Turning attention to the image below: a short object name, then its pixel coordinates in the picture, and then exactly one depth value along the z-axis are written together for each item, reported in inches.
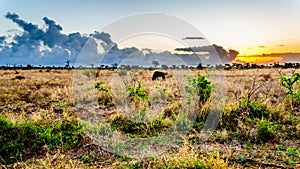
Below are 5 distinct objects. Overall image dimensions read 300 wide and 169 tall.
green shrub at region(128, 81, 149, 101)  363.3
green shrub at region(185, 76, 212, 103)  338.3
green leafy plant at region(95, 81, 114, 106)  413.2
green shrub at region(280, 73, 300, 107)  326.0
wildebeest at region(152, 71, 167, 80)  758.4
